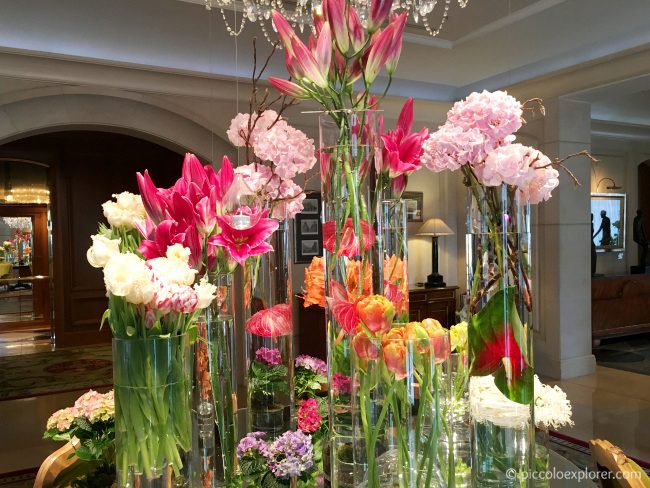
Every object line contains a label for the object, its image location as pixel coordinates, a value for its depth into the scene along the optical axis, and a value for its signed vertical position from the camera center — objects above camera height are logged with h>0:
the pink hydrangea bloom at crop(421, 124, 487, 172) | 0.91 +0.14
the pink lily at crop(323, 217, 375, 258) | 0.93 -0.01
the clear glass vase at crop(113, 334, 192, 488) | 0.79 -0.25
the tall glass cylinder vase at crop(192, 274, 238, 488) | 0.99 -0.25
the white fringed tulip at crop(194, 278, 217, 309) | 0.81 -0.08
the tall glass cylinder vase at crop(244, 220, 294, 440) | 1.16 -0.22
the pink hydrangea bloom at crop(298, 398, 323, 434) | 1.18 -0.40
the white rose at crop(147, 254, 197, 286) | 0.77 -0.05
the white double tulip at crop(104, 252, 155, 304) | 0.75 -0.06
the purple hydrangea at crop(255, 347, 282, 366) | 1.16 -0.25
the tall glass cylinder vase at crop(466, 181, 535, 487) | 0.90 -0.19
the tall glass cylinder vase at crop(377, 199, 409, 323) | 0.95 -0.05
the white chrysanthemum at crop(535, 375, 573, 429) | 1.04 -0.34
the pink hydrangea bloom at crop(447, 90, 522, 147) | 0.91 +0.19
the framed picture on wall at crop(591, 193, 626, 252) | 9.63 +0.12
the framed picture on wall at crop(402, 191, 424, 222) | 6.84 +0.39
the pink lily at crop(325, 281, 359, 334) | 0.86 -0.12
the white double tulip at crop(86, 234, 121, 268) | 0.81 -0.02
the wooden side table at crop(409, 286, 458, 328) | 6.28 -0.84
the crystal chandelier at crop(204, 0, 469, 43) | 2.99 +1.75
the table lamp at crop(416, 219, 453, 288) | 6.53 -0.04
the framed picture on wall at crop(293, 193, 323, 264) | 5.91 +0.02
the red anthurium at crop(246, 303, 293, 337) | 1.15 -0.18
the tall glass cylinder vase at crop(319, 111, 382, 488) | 0.93 +0.00
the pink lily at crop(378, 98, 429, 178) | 0.97 +0.15
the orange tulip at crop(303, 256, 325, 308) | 1.20 -0.11
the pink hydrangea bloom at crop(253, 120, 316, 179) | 1.16 +0.18
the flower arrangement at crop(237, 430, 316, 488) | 0.95 -0.40
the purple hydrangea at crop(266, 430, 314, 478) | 0.95 -0.39
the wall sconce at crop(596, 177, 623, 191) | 9.66 +0.75
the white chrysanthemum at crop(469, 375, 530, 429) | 0.90 -0.29
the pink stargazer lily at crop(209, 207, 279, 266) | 0.90 +0.00
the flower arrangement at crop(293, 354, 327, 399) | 1.45 -0.38
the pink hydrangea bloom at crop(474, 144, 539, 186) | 0.88 +0.10
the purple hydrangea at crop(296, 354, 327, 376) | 1.52 -0.36
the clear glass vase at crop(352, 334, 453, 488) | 0.83 -0.27
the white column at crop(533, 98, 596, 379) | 5.78 -0.29
